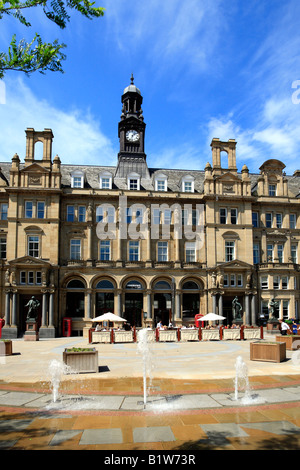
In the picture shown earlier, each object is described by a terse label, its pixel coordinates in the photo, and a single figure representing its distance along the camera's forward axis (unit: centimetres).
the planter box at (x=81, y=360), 1557
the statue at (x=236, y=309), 3981
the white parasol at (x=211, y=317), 3171
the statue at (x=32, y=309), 3491
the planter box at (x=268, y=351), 1827
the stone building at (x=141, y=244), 4069
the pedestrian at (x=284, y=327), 2958
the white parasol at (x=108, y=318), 2941
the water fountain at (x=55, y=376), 1153
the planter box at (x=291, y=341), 2274
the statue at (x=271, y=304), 3422
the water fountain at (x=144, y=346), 1298
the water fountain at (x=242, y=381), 1137
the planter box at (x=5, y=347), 2122
